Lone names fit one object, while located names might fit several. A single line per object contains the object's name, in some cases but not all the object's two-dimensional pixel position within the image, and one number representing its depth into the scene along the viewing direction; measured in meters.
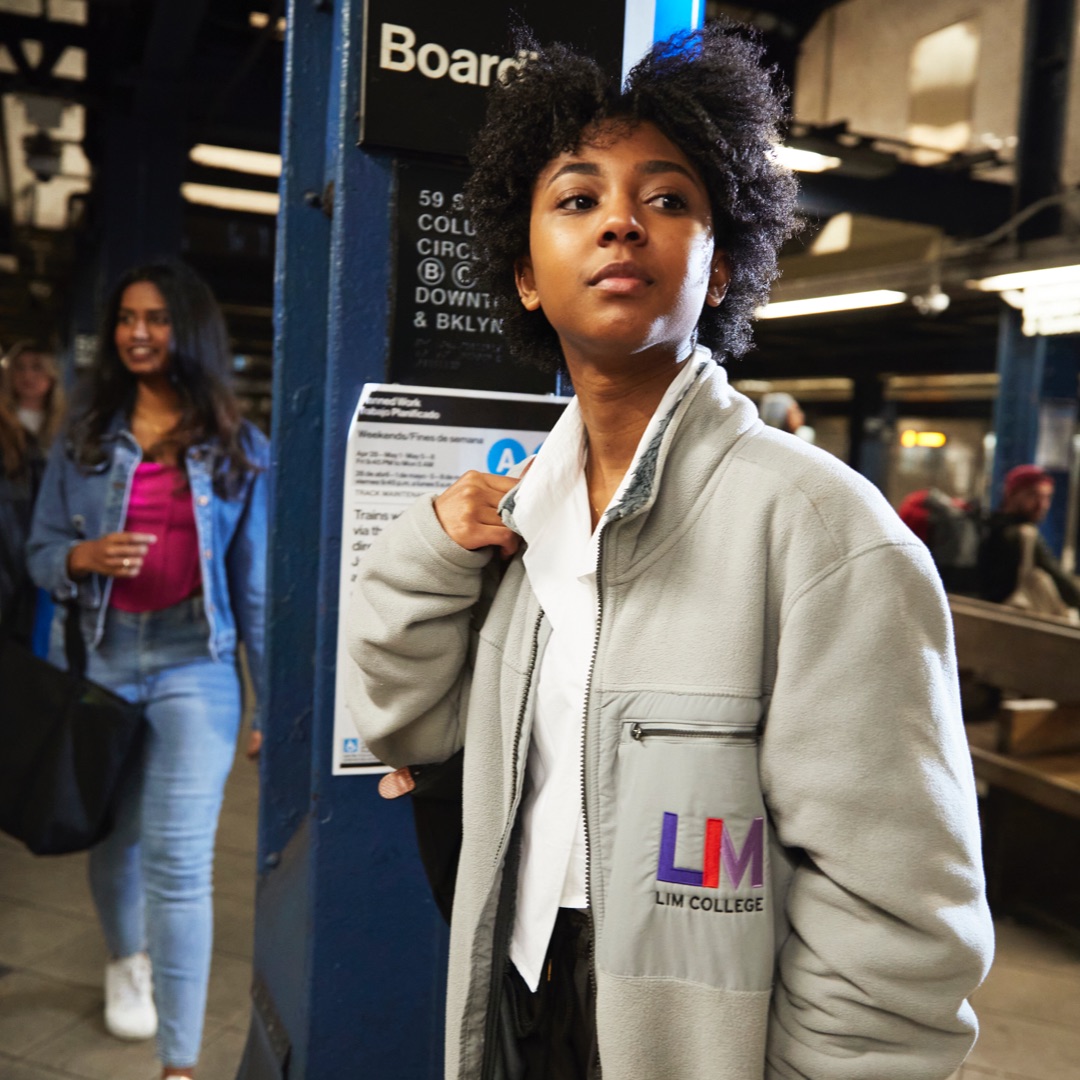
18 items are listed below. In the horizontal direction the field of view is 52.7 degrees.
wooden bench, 4.37
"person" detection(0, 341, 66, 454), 5.18
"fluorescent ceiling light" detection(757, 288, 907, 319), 10.92
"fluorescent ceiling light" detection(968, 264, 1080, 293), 8.44
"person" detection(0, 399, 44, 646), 3.46
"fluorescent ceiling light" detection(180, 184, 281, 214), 13.56
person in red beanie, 6.17
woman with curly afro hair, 1.04
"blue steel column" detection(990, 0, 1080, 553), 9.05
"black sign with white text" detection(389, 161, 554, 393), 1.75
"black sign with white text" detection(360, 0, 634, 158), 1.67
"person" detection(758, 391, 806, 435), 7.81
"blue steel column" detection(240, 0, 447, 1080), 1.73
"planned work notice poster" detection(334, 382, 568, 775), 1.74
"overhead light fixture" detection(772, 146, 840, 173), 8.81
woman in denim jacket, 2.61
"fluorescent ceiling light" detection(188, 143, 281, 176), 11.80
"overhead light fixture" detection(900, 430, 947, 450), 16.06
